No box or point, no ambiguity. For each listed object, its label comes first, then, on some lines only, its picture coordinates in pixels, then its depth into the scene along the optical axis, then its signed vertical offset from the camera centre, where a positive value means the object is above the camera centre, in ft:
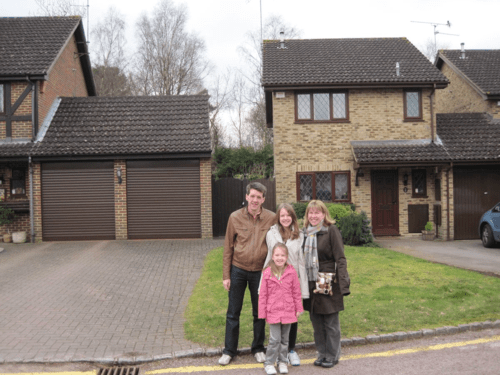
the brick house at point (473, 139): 49.73 +5.21
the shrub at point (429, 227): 50.03 -4.92
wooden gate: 51.42 -1.28
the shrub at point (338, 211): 43.60 -2.56
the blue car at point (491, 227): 41.79 -4.29
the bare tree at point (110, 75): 109.19 +28.95
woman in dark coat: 15.40 -2.84
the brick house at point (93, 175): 46.91 +1.57
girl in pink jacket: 14.93 -3.94
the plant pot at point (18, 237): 46.14 -4.83
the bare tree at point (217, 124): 103.30 +15.88
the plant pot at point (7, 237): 46.60 -4.93
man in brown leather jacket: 15.98 -2.68
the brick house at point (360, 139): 51.03 +5.40
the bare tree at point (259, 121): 104.06 +17.37
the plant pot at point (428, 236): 49.80 -5.91
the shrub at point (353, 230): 42.52 -4.41
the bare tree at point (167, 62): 109.50 +31.88
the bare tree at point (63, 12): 85.66 +34.79
